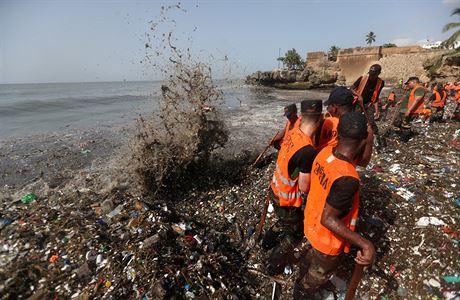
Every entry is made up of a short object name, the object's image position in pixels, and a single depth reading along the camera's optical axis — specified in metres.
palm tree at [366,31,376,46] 59.00
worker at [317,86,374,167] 2.77
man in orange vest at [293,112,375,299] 1.71
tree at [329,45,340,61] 44.56
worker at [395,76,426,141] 5.93
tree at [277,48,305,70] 59.72
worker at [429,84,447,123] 7.17
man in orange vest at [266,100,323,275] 2.33
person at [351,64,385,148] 4.72
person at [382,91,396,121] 8.78
